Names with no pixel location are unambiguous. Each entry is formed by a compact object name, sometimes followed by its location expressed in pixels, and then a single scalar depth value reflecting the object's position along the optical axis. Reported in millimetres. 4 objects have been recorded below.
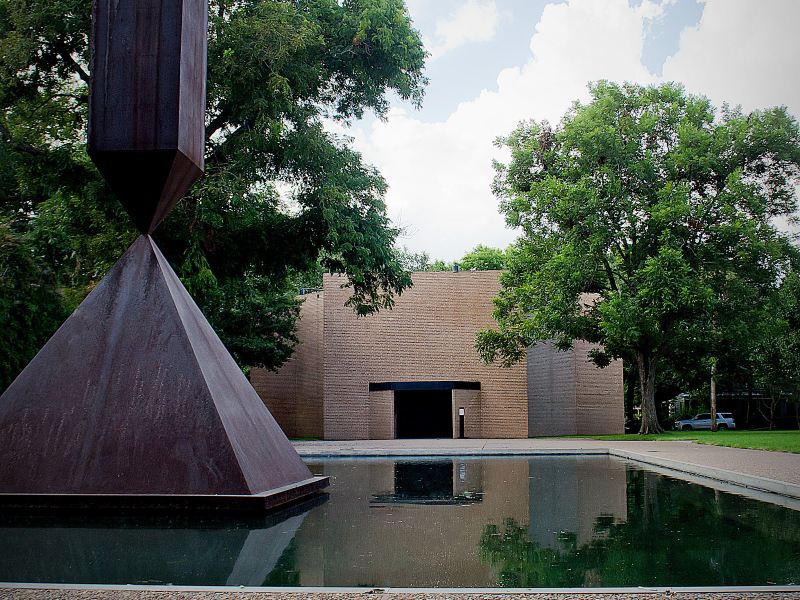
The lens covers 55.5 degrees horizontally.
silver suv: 39969
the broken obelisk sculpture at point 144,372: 6176
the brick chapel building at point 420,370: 27375
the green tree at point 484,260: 46969
